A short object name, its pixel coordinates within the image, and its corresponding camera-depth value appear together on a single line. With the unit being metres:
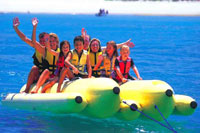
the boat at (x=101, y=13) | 86.30
